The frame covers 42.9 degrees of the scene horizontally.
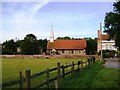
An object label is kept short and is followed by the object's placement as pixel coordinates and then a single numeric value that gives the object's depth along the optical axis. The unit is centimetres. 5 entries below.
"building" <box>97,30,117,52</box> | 5996
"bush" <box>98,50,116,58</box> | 3864
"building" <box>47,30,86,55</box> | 5777
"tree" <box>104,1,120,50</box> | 2881
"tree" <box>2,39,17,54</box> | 6169
